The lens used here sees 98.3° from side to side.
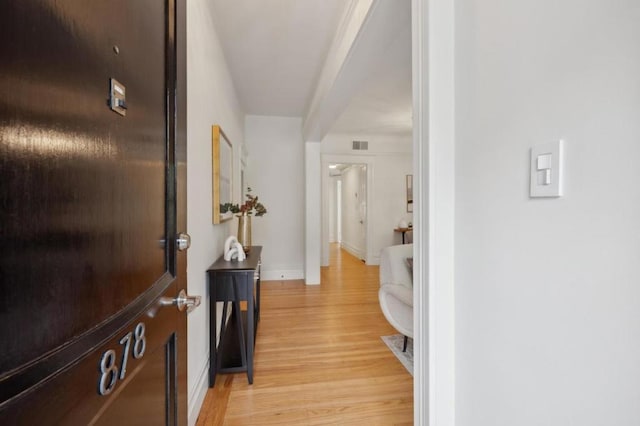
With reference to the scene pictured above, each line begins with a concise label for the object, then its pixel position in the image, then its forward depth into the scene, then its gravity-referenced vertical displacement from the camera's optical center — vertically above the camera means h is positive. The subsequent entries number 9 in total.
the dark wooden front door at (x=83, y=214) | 0.35 +0.00
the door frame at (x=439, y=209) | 0.84 +0.01
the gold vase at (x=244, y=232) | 2.64 -0.19
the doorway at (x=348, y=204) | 5.55 +0.21
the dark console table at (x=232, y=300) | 1.87 -0.61
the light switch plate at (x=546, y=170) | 0.55 +0.09
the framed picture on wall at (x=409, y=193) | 5.66 +0.39
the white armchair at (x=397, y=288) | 2.00 -0.57
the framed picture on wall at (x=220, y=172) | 2.07 +0.33
